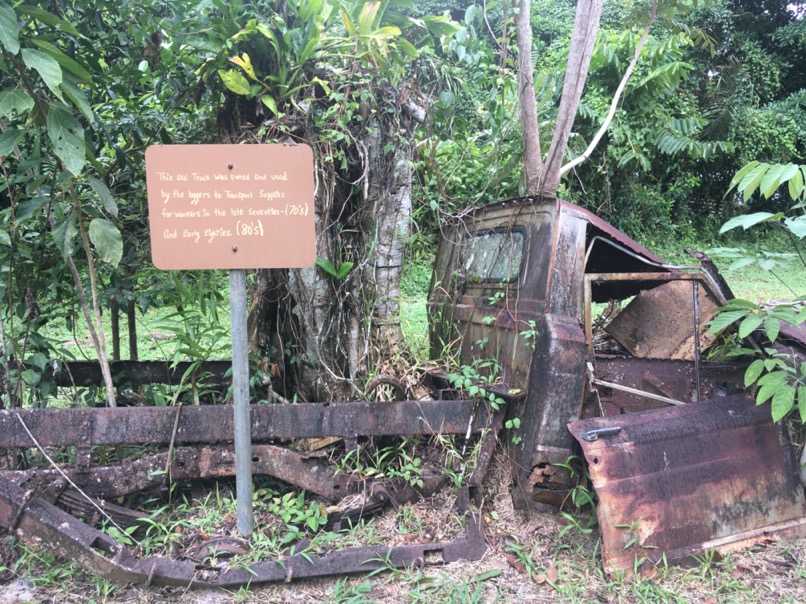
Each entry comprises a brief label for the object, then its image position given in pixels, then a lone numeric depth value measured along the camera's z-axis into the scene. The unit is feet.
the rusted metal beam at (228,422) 9.25
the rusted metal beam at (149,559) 8.07
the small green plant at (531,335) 9.41
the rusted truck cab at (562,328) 9.13
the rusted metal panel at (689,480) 8.43
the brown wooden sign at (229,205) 8.11
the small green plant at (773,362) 8.71
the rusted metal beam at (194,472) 9.22
